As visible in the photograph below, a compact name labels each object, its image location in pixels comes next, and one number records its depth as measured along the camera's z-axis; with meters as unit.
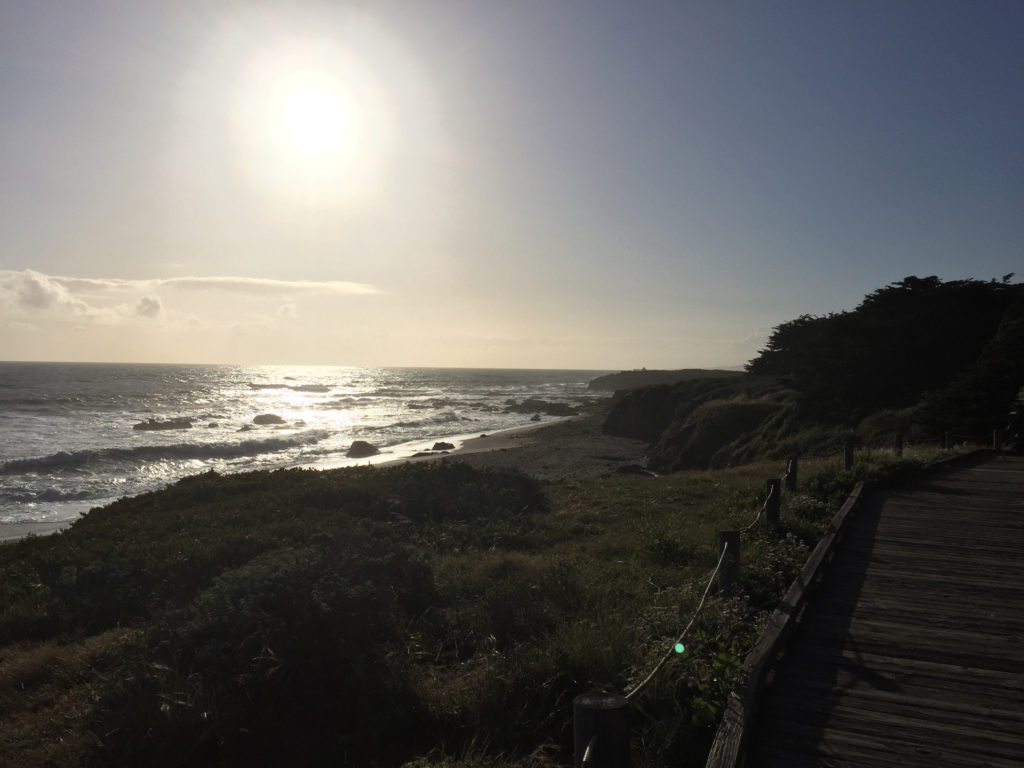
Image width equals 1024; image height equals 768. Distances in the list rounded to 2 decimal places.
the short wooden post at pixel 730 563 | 6.68
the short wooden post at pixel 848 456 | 13.76
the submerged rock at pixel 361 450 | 38.56
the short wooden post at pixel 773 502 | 9.41
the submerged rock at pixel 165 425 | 51.84
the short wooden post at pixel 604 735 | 3.05
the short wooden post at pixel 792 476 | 12.52
